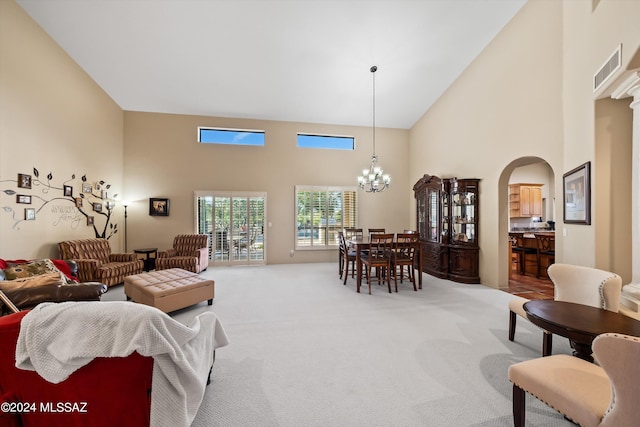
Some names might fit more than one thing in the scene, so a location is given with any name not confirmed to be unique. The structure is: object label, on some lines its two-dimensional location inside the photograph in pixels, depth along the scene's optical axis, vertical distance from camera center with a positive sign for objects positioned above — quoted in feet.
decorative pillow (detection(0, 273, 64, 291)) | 9.07 -2.56
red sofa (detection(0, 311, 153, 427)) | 4.25 -3.11
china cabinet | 17.61 -0.96
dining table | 15.11 -2.12
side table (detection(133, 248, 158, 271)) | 20.36 -3.57
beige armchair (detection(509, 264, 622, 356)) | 7.29 -2.20
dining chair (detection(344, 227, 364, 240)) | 21.39 -1.37
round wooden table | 5.70 -2.54
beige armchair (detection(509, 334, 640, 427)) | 3.61 -3.08
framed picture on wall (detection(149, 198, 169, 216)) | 22.25 +0.78
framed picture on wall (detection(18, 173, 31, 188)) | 12.62 +1.77
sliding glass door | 23.24 -0.80
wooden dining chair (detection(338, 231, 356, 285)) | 17.15 -2.74
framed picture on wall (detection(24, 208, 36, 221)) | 13.12 +0.06
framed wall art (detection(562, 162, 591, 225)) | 9.97 +0.99
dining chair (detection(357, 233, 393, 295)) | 15.07 -2.41
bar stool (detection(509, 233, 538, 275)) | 20.00 -2.59
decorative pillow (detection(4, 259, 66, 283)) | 10.25 -2.35
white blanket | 3.94 -2.03
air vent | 8.04 +5.10
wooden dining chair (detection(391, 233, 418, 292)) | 15.64 -2.20
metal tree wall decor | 12.75 +1.11
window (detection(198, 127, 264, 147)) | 23.66 +7.64
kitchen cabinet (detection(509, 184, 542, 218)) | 25.17 +1.76
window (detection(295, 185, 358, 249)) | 24.81 +0.25
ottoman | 11.04 -3.44
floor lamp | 21.76 -0.97
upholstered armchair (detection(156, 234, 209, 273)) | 18.24 -3.12
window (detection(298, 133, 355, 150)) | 25.09 +7.65
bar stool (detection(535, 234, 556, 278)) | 18.15 -2.27
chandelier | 16.80 +2.84
